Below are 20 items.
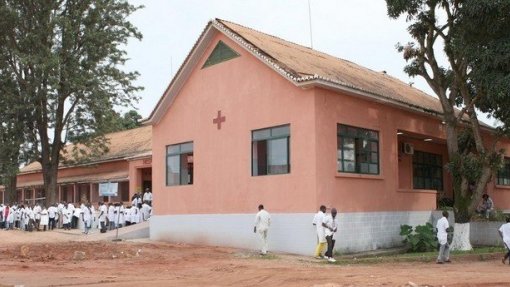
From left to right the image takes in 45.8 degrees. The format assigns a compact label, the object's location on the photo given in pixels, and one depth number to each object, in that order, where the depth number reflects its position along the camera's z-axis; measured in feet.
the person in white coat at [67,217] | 102.53
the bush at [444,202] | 86.22
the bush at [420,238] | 65.62
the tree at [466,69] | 52.90
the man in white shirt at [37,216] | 104.88
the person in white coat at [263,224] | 60.03
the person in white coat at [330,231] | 55.98
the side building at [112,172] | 109.60
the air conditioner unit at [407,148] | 81.46
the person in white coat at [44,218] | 103.04
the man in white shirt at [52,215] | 103.81
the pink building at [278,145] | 61.05
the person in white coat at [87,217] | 95.09
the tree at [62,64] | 107.34
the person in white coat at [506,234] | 55.52
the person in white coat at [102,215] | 93.58
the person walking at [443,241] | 55.52
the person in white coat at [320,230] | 56.44
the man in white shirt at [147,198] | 97.81
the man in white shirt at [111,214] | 94.38
